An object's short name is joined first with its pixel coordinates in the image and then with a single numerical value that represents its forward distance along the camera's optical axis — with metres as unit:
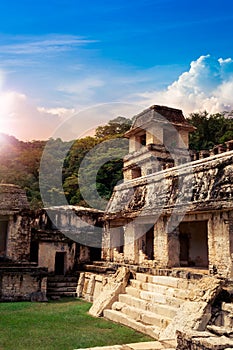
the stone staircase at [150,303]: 8.40
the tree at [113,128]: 39.47
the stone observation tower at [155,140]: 19.97
